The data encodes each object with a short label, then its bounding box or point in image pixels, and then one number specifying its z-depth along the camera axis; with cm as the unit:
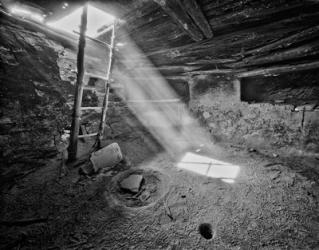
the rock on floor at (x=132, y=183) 240
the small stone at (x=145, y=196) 229
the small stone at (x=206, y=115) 427
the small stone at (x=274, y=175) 261
